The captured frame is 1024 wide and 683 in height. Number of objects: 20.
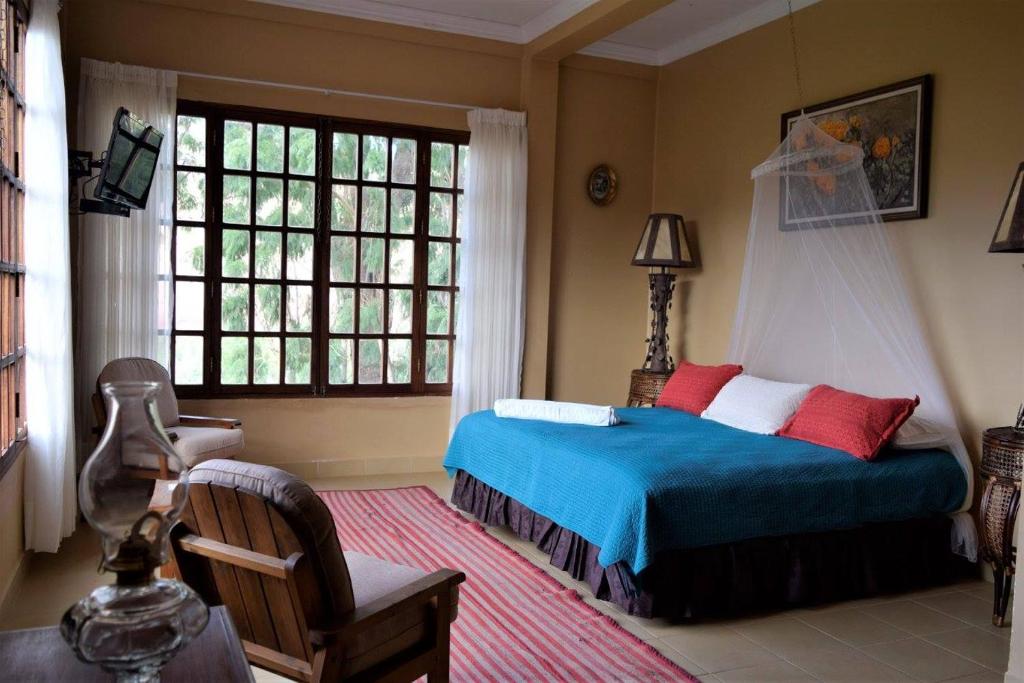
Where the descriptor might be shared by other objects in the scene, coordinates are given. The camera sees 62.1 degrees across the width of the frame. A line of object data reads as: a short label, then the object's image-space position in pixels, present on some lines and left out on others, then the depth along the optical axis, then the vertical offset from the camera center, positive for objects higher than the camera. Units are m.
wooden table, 1.38 -0.66
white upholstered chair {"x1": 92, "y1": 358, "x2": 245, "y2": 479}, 4.32 -0.87
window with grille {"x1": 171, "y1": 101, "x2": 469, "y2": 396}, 5.23 +0.10
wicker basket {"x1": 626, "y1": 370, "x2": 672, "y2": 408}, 5.65 -0.73
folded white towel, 4.34 -0.71
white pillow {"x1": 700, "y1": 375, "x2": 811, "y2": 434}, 4.30 -0.64
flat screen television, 3.94 +0.50
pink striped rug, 2.90 -1.33
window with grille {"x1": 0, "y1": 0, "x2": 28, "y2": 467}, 3.31 +0.14
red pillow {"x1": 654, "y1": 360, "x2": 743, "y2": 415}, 4.92 -0.63
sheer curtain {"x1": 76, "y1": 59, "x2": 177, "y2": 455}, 4.77 +0.08
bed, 3.25 -0.96
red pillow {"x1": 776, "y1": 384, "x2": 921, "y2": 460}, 3.78 -0.63
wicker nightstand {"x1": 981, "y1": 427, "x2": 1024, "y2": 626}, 3.29 -0.86
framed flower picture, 4.26 +0.77
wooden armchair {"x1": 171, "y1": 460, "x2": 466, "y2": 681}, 1.93 -0.78
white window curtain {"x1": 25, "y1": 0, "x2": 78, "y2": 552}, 3.57 -0.08
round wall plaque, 6.16 +0.67
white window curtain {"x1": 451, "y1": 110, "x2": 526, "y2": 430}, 5.69 +0.07
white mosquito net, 4.06 -0.05
